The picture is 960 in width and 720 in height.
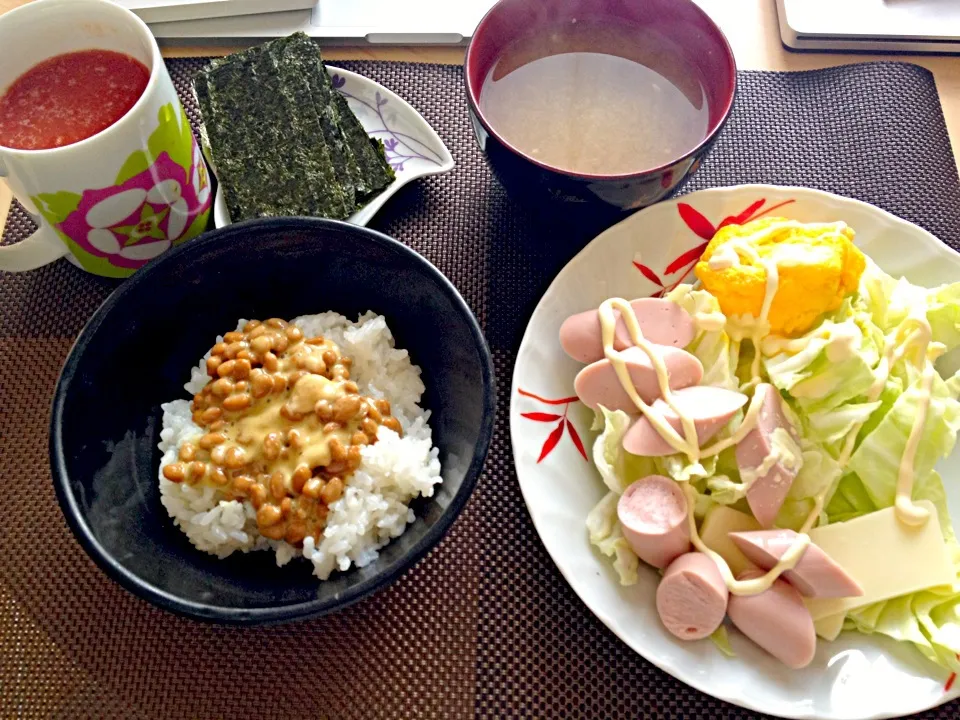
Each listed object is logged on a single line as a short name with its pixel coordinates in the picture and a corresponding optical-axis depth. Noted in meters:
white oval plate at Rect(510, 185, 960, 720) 0.34
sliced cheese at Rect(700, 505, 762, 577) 0.36
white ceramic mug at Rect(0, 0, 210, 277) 0.35
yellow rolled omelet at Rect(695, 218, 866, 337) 0.38
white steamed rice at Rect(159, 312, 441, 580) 0.34
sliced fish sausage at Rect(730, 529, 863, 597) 0.34
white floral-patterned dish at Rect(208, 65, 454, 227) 0.44
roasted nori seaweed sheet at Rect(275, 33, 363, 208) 0.42
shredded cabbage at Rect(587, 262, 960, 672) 0.36
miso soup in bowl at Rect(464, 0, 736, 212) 0.39
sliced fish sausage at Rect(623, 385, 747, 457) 0.36
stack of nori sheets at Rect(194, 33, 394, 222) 0.42
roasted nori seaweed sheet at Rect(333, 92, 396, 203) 0.43
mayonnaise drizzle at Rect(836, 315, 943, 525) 0.35
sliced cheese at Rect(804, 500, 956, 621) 0.35
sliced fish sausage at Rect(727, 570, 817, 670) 0.33
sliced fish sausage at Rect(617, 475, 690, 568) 0.35
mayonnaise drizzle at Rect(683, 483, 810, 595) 0.34
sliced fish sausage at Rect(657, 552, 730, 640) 0.34
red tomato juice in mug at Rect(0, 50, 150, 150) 0.36
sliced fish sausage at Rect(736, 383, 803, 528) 0.36
